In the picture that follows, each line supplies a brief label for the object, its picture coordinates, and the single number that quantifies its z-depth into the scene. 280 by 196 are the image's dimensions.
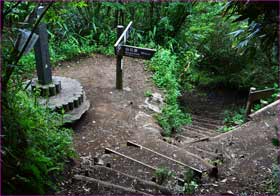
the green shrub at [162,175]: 2.47
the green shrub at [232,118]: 5.09
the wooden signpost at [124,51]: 4.40
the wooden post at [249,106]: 4.75
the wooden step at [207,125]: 5.34
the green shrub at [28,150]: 1.68
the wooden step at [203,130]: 4.92
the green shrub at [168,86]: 4.58
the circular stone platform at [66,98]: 3.90
